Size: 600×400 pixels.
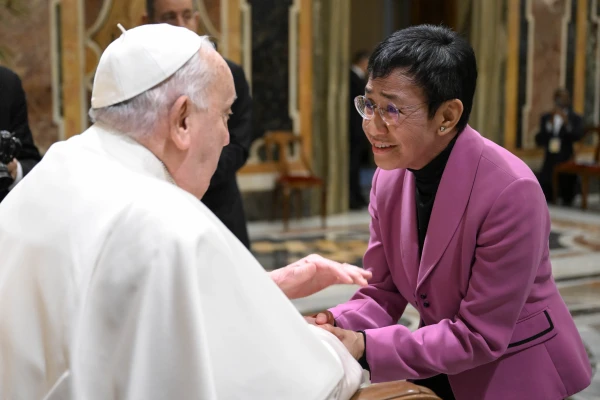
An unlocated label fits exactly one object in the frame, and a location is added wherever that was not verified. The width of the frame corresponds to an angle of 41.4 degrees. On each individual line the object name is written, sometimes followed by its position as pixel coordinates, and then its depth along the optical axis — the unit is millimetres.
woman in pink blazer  1954
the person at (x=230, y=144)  3461
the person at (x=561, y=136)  10766
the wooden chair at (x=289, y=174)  9047
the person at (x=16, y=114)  3279
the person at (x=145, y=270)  1472
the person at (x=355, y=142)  10570
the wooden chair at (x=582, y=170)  10172
